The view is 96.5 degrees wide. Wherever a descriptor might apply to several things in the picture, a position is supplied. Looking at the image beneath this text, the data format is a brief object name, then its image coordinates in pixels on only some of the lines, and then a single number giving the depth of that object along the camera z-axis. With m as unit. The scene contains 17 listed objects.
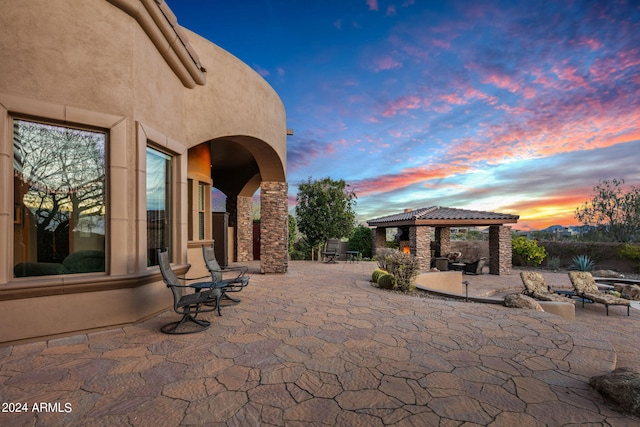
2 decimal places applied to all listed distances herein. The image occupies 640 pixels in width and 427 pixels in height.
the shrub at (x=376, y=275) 9.12
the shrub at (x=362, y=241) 20.52
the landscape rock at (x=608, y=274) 15.31
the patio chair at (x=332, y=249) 15.73
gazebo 14.77
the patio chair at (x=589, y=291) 9.62
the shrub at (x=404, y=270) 8.37
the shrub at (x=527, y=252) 18.22
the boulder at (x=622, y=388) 2.45
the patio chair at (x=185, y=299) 4.51
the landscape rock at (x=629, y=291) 11.89
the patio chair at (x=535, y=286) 9.70
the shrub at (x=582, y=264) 16.97
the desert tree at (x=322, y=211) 17.66
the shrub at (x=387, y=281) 8.38
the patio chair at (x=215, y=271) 6.19
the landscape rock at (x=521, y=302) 6.36
